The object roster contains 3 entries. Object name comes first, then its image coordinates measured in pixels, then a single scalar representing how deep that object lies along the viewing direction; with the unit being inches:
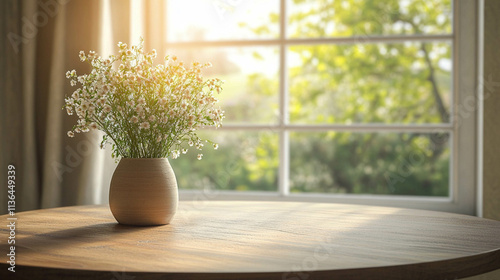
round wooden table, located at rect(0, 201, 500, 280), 34.8
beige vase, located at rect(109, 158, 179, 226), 53.4
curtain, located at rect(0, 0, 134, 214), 90.1
